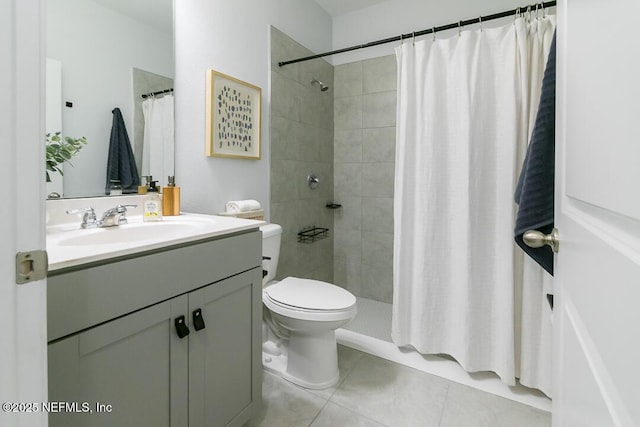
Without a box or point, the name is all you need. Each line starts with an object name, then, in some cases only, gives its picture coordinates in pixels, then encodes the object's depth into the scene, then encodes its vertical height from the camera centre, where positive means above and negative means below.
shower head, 2.37 +0.97
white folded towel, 1.70 +0.00
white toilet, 1.44 -0.53
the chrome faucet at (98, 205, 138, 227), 1.19 -0.05
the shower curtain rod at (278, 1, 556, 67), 1.42 +0.93
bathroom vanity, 0.70 -0.36
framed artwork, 1.60 +0.50
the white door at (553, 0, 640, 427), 0.32 -0.01
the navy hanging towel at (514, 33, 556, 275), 0.90 +0.10
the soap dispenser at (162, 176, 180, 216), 1.41 +0.03
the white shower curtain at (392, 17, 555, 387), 1.50 +0.10
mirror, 1.12 +0.51
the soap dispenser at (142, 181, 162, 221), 1.32 -0.01
